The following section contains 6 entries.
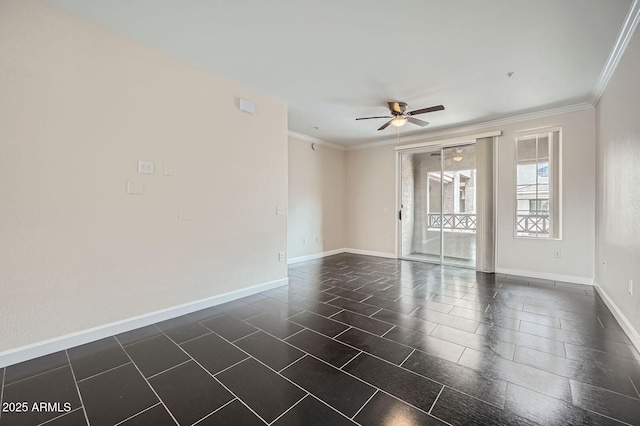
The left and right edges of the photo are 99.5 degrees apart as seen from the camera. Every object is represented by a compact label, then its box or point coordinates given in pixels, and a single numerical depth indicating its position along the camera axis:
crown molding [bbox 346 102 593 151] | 4.12
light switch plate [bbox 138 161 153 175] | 2.61
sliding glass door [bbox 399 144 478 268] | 5.42
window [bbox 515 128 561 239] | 4.36
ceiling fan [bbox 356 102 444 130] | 3.89
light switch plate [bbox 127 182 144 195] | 2.54
